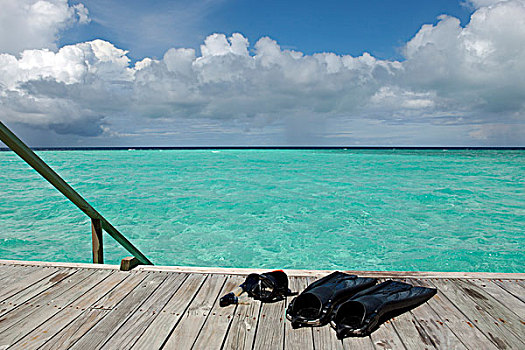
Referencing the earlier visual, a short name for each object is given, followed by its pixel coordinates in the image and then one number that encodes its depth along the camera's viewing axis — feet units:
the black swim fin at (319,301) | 7.64
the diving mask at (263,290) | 8.62
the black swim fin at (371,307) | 7.23
